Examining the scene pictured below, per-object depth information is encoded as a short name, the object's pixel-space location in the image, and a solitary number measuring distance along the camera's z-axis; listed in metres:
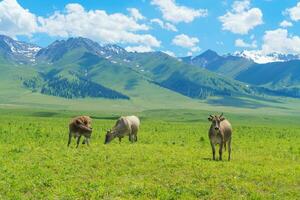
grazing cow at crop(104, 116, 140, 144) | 39.41
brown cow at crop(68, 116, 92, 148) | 34.38
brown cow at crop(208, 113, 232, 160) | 27.98
